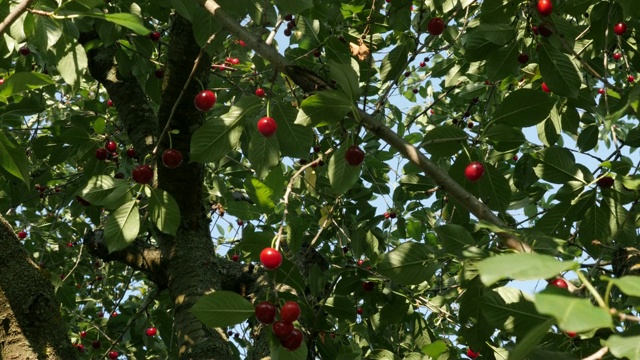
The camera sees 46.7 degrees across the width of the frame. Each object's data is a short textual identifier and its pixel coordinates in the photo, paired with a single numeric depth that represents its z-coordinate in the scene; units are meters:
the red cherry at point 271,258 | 1.75
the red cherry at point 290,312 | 1.71
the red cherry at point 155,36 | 3.59
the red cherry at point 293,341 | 1.74
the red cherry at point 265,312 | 1.71
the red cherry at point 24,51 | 3.49
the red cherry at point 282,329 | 1.72
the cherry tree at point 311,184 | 1.68
